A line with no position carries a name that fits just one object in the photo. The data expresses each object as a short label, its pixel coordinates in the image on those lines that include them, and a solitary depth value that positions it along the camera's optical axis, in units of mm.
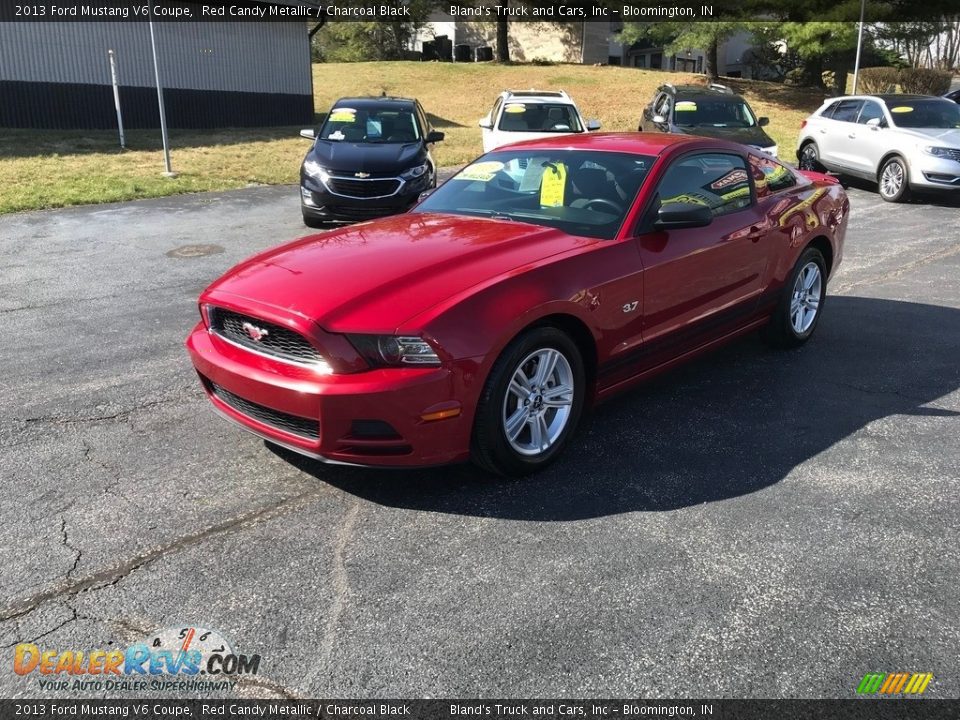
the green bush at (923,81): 31406
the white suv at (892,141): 12539
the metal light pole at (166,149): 14496
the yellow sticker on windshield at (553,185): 4617
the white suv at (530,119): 13953
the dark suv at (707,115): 13664
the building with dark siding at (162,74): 19812
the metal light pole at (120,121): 16108
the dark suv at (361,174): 10211
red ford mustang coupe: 3385
